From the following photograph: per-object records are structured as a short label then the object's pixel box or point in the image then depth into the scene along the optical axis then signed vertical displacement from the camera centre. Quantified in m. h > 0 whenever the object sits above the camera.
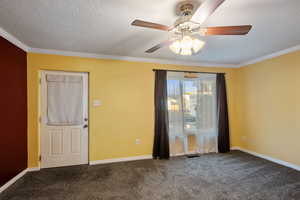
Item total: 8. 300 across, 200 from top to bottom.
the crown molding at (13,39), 2.39 +1.10
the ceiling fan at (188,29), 1.57 +0.79
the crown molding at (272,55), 3.15 +1.05
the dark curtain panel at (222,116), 4.27 -0.39
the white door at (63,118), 3.28 -0.32
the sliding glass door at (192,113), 4.02 -0.27
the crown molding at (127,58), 3.22 +1.07
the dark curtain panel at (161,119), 3.79 -0.40
